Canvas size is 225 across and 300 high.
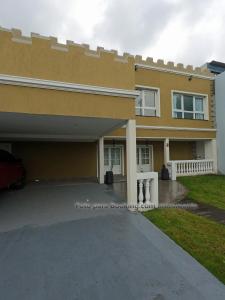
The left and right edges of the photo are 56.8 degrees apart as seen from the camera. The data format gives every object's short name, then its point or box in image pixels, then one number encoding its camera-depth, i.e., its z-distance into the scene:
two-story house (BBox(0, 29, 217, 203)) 4.67
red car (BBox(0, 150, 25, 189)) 7.35
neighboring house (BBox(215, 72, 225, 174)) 13.41
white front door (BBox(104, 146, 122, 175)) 13.58
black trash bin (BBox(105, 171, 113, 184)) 10.19
